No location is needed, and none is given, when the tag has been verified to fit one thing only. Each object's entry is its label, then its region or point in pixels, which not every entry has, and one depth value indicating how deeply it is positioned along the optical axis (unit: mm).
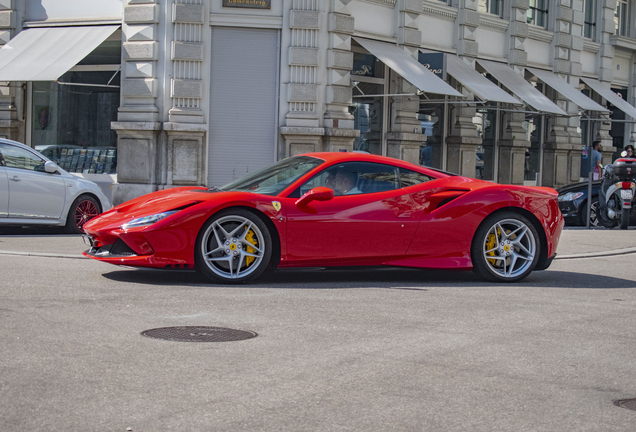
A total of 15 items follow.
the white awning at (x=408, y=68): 19812
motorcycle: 16719
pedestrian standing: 23177
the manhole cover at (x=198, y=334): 5473
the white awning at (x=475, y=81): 21562
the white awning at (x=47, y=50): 18266
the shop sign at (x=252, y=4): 18672
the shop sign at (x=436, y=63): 21500
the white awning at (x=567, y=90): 26062
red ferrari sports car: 7793
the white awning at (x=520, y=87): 23766
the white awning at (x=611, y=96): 28516
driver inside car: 8375
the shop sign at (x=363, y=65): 20594
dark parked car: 18109
